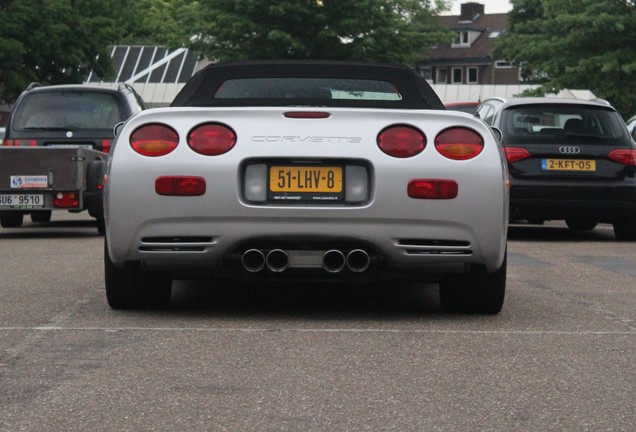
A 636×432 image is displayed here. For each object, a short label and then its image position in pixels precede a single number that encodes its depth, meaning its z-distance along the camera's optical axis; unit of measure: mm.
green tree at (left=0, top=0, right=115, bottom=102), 47531
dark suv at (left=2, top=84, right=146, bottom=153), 16672
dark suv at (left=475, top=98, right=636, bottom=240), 14203
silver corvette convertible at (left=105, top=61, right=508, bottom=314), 7098
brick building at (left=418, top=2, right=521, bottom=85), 125438
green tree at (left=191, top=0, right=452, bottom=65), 56625
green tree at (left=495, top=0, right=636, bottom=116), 47844
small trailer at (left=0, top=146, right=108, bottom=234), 14664
